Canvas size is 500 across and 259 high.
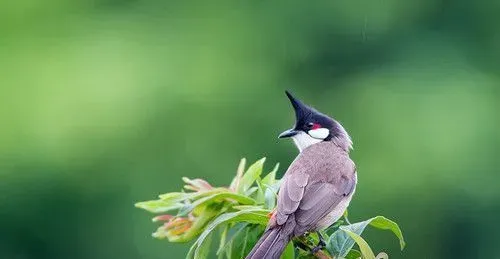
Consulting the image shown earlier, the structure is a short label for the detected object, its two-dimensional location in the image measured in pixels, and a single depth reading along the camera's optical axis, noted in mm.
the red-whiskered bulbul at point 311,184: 4141
